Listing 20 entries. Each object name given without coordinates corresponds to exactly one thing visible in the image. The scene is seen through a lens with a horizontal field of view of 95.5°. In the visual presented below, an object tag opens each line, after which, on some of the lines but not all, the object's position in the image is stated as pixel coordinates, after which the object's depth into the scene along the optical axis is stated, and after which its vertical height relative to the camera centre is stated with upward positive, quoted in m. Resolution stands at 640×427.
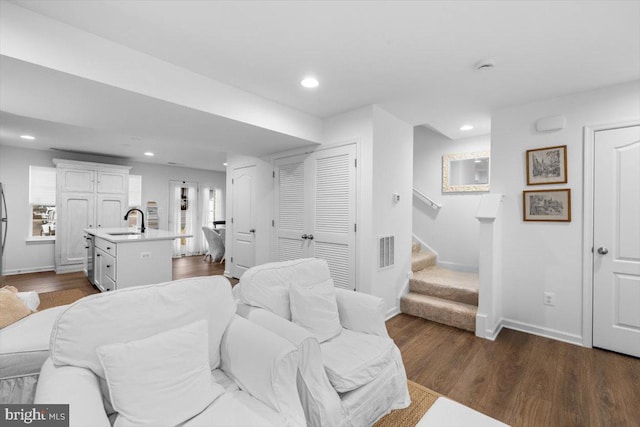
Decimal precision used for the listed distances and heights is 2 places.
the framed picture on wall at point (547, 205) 2.91 +0.09
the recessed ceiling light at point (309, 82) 2.65 +1.21
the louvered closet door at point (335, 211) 3.36 +0.01
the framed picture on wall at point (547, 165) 2.92 +0.50
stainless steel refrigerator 3.48 -0.10
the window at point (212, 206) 8.30 +0.16
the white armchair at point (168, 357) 1.07 -0.62
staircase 3.21 -1.05
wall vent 3.33 -0.46
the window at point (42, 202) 5.71 +0.16
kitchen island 3.49 -0.61
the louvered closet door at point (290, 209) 3.93 +0.04
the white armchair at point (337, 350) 1.42 -0.81
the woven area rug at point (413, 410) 1.77 -1.27
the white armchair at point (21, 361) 1.19 -0.63
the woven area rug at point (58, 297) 3.70 -1.21
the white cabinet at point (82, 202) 5.55 +0.17
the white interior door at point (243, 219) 4.84 -0.12
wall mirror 4.45 +0.65
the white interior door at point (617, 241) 2.58 -0.25
